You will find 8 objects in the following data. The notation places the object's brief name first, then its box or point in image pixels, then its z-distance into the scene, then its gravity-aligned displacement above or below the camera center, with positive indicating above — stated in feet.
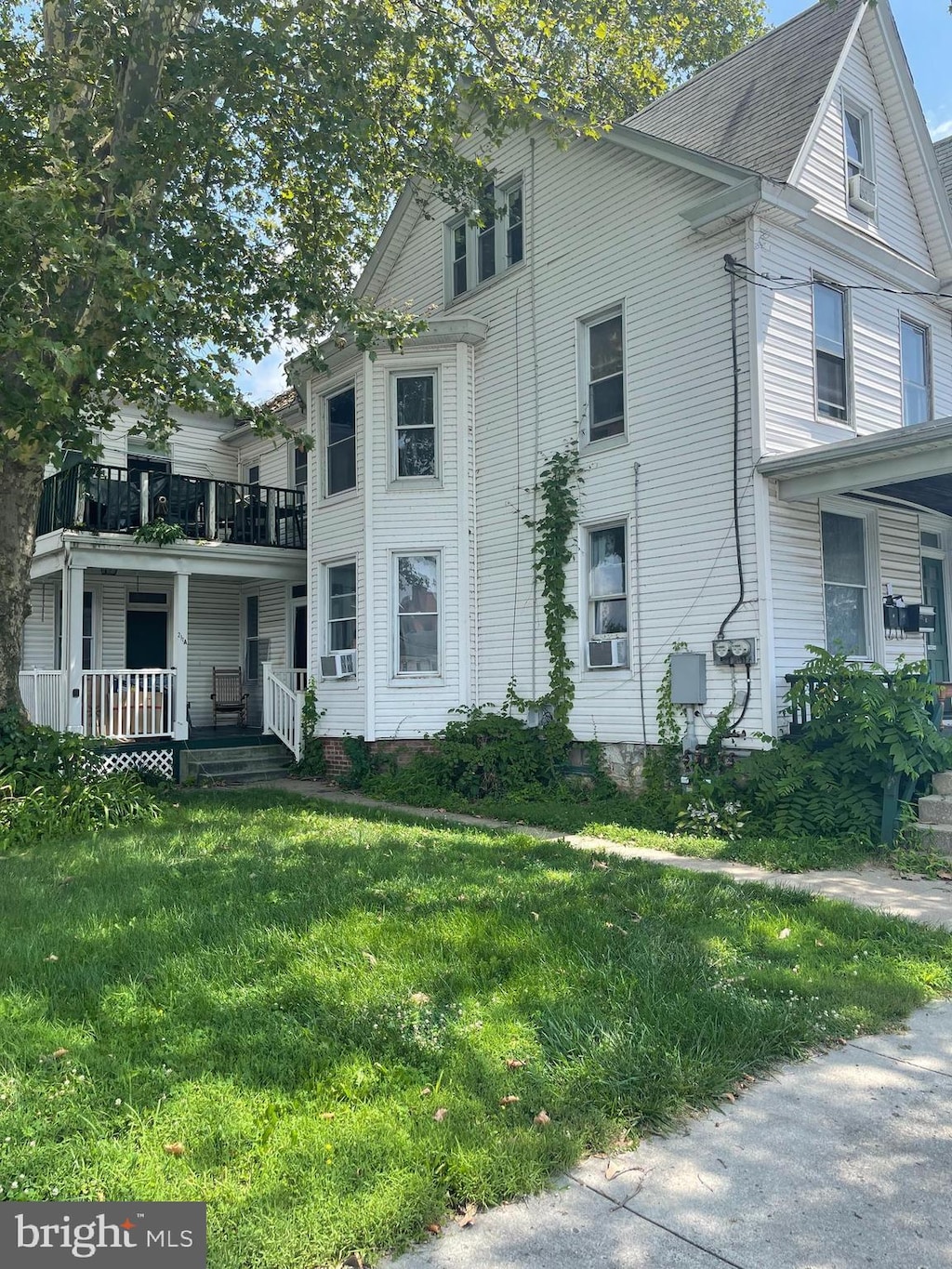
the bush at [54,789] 27.99 -4.47
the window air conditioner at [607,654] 36.27 +0.11
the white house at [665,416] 32.09 +10.70
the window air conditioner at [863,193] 36.81 +19.85
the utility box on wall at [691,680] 32.24 -0.94
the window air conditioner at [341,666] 44.27 -0.29
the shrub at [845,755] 26.21 -3.26
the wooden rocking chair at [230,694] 58.80 -2.29
